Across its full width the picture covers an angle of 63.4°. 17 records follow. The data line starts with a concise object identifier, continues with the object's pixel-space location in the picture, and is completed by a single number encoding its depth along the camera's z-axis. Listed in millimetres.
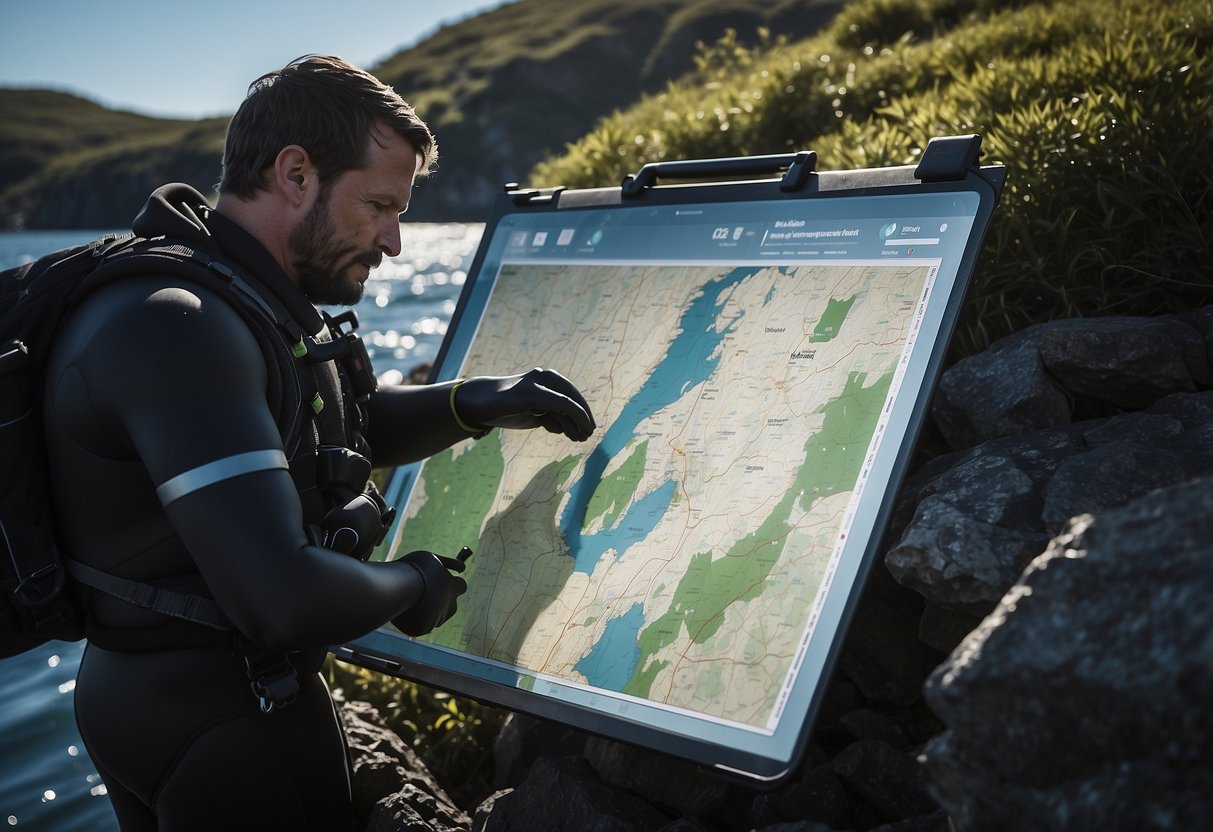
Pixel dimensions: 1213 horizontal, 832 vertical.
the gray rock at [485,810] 2584
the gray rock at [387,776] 2756
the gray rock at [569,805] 2305
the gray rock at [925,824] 1893
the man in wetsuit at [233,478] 1760
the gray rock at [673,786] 2457
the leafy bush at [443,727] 3479
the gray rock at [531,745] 3084
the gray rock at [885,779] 2236
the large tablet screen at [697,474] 2051
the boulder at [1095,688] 1192
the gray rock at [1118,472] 2129
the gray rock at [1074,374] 2771
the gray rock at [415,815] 2578
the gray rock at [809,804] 2256
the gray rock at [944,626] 2457
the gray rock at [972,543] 2154
